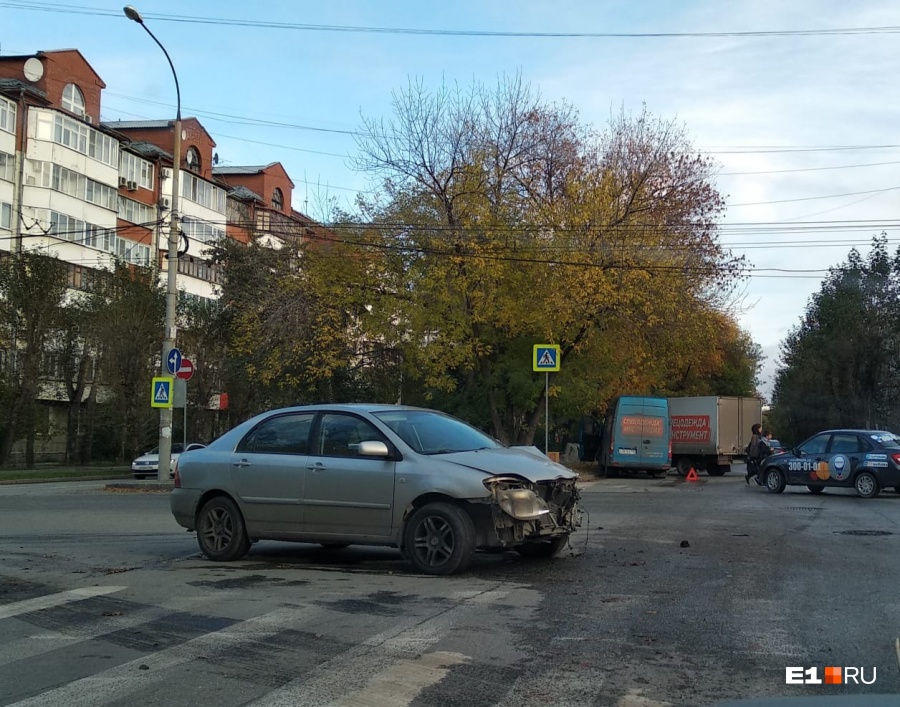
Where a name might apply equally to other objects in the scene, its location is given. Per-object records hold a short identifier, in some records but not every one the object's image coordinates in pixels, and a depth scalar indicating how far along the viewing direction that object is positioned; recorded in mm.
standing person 26891
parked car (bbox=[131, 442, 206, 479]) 32781
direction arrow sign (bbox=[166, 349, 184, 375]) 24156
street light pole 24406
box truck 36625
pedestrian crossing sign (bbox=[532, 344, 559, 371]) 23469
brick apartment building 45781
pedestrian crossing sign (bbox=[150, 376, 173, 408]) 23766
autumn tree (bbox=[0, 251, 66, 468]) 39250
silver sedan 8789
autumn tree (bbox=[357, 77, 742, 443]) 27938
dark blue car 19703
